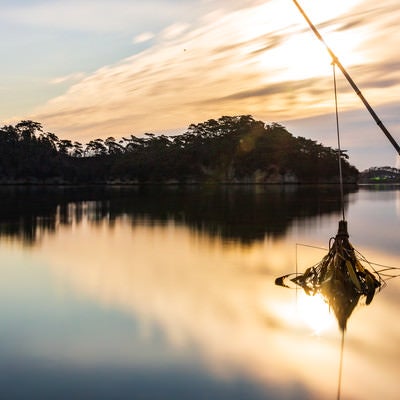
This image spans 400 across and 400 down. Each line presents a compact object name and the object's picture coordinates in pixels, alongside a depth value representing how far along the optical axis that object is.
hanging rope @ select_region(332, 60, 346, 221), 9.51
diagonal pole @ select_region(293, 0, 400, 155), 7.39
